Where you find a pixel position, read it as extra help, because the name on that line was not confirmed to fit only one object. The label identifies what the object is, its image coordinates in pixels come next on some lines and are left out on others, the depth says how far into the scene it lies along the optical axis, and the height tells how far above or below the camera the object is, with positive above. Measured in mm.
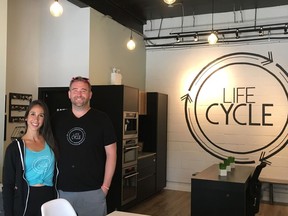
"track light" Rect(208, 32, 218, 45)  4910 +1148
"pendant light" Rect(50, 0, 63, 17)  3809 +1193
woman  2133 -382
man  2502 -301
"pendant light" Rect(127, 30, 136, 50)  5094 +1067
